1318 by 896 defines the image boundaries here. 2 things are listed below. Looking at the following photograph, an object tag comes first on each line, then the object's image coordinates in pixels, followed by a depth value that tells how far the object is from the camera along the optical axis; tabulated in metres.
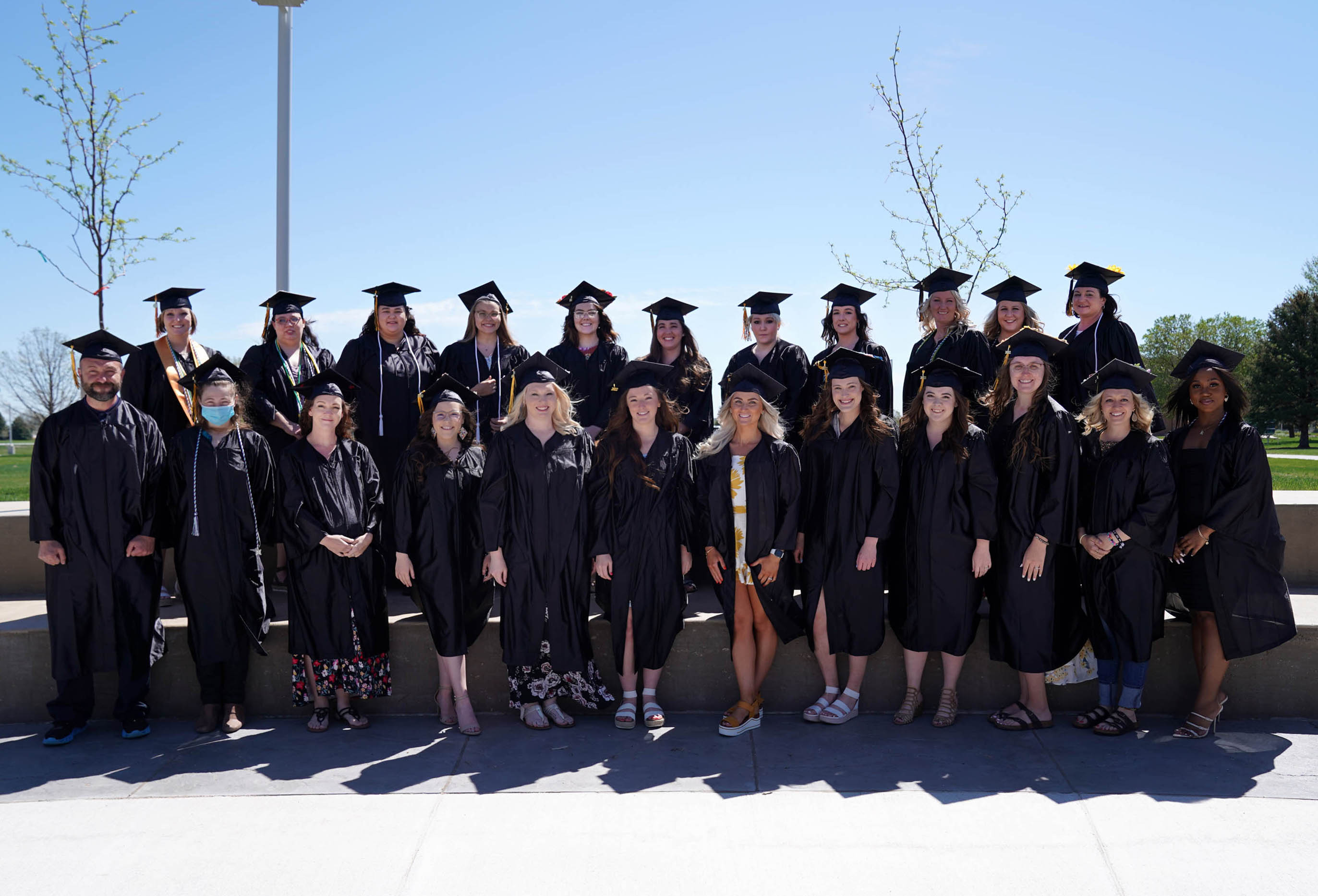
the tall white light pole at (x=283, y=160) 6.69
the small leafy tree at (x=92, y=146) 8.67
